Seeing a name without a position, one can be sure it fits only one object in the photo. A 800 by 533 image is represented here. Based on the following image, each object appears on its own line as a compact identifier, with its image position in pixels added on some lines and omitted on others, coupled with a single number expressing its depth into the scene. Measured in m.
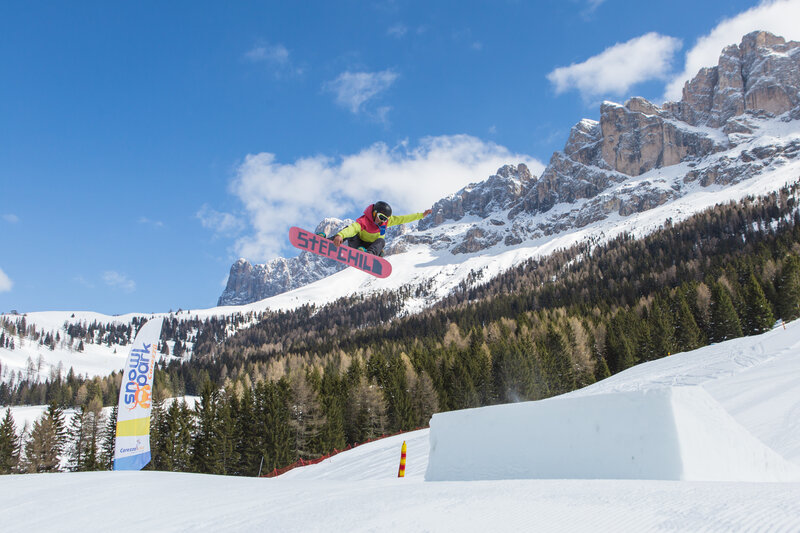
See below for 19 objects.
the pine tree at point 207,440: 35.25
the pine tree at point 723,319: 47.06
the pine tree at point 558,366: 46.09
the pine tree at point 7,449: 37.09
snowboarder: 12.69
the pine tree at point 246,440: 35.41
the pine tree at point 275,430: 34.88
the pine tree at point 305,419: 36.97
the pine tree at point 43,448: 39.25
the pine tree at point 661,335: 46.59
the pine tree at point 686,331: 47.19
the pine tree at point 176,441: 36.28
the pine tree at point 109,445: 42.47
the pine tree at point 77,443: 46.34
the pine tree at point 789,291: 48.94
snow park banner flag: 17.34
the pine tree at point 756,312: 47.41
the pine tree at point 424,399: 42.28
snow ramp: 6.41
